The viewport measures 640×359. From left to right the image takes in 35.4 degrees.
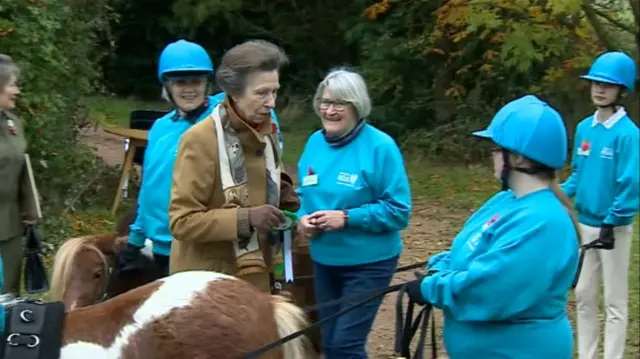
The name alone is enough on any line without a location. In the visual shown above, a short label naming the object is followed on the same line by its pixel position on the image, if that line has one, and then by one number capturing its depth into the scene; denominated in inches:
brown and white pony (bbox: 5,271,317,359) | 128.6
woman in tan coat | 151.9
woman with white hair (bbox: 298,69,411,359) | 176.2
